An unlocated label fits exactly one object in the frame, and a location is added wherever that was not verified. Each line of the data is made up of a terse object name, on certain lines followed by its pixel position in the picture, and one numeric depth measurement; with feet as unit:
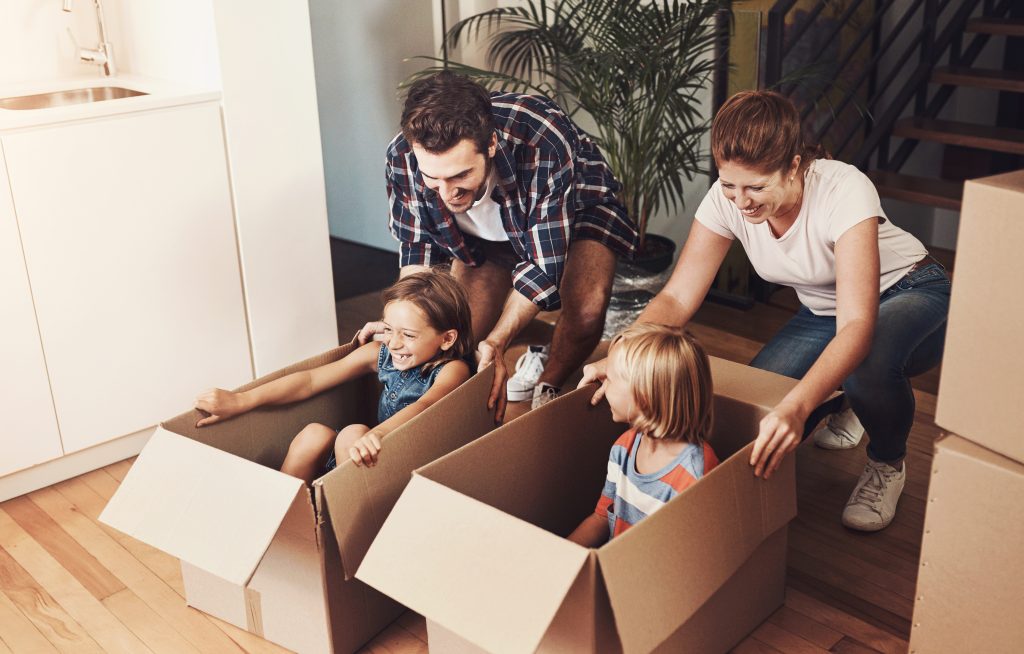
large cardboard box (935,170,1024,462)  3.98
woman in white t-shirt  5.78
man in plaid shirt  6.30
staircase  11.16
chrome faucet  9.02
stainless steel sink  8.87
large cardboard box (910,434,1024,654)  4.32
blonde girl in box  5.27
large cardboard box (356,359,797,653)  4.32
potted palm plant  9.62
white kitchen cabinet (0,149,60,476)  7.31
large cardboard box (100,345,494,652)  5.11
